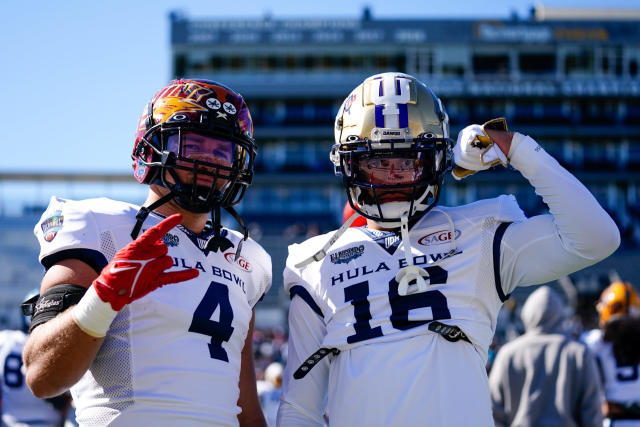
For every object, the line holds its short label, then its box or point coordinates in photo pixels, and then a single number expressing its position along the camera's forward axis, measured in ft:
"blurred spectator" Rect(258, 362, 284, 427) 24.50
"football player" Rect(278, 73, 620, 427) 8.14
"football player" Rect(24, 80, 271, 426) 7.10
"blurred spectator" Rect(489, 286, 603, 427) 15.94
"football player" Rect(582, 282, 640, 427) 16.55
